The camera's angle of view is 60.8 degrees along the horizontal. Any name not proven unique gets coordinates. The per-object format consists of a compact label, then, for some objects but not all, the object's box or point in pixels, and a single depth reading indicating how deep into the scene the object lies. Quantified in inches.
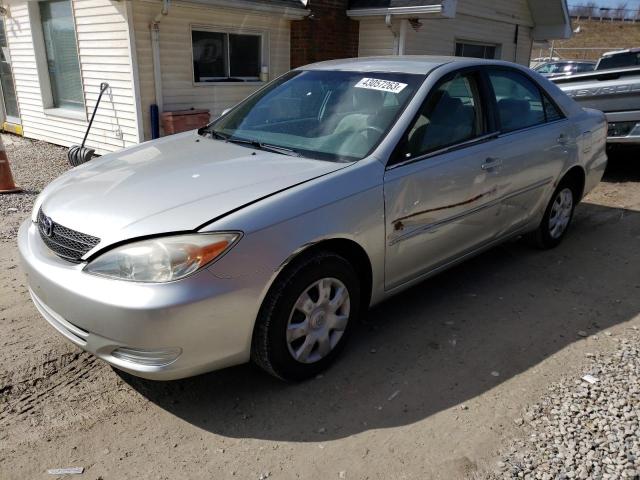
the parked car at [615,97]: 292.2
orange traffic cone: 262.9
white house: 326.6
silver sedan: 94.9
